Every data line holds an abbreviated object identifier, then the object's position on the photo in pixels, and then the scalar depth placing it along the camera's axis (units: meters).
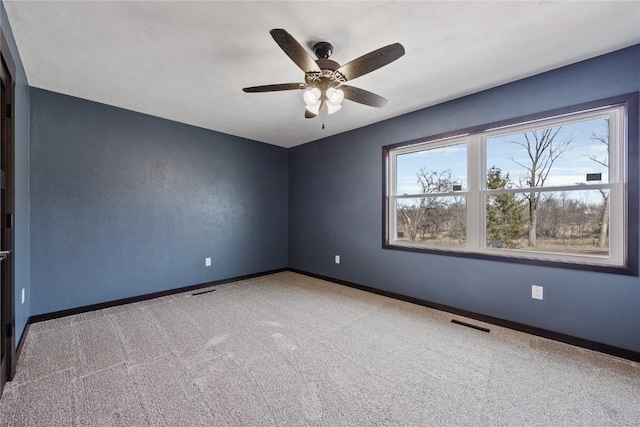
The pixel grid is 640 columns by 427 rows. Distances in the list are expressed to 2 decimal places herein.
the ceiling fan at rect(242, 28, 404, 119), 1.71
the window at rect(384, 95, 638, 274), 2.24
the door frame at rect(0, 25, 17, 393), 1.84
